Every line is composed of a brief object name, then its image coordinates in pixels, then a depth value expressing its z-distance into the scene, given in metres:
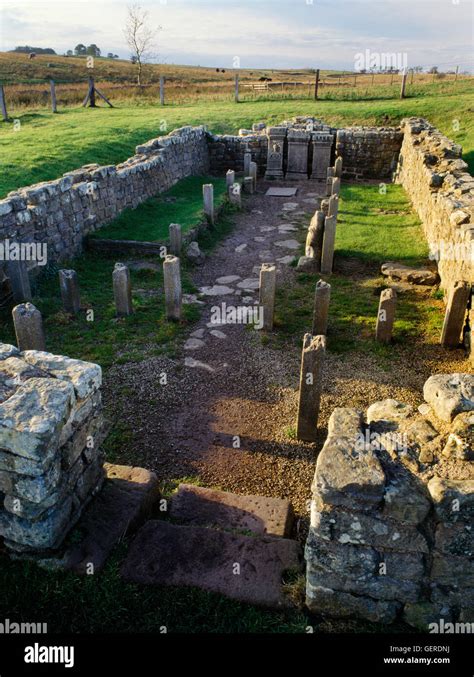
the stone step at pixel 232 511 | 4.89
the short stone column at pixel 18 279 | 9.72
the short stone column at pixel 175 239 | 12.09
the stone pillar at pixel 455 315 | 8.38
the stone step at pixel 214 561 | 4.04
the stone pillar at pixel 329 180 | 18.20
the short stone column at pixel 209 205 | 14.72
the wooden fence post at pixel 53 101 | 25.61
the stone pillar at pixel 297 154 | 20.88
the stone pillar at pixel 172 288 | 9.21
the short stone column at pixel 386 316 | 8.58
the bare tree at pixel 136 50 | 46.84
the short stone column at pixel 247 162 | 20.53
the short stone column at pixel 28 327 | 7.36
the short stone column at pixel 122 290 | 9.37
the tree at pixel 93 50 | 101.70
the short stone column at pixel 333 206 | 13.38
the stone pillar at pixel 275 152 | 20.92
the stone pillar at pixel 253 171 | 19.58
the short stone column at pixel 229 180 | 17.73
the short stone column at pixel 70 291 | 9.46
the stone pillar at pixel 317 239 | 12.27
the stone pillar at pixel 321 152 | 20.77
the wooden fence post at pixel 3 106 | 22.30
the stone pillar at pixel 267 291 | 9.10
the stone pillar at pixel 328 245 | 11.62
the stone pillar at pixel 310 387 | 6.46
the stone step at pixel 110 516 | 4.15
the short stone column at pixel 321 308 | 8.71
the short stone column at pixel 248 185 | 19.28
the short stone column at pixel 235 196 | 17.38
